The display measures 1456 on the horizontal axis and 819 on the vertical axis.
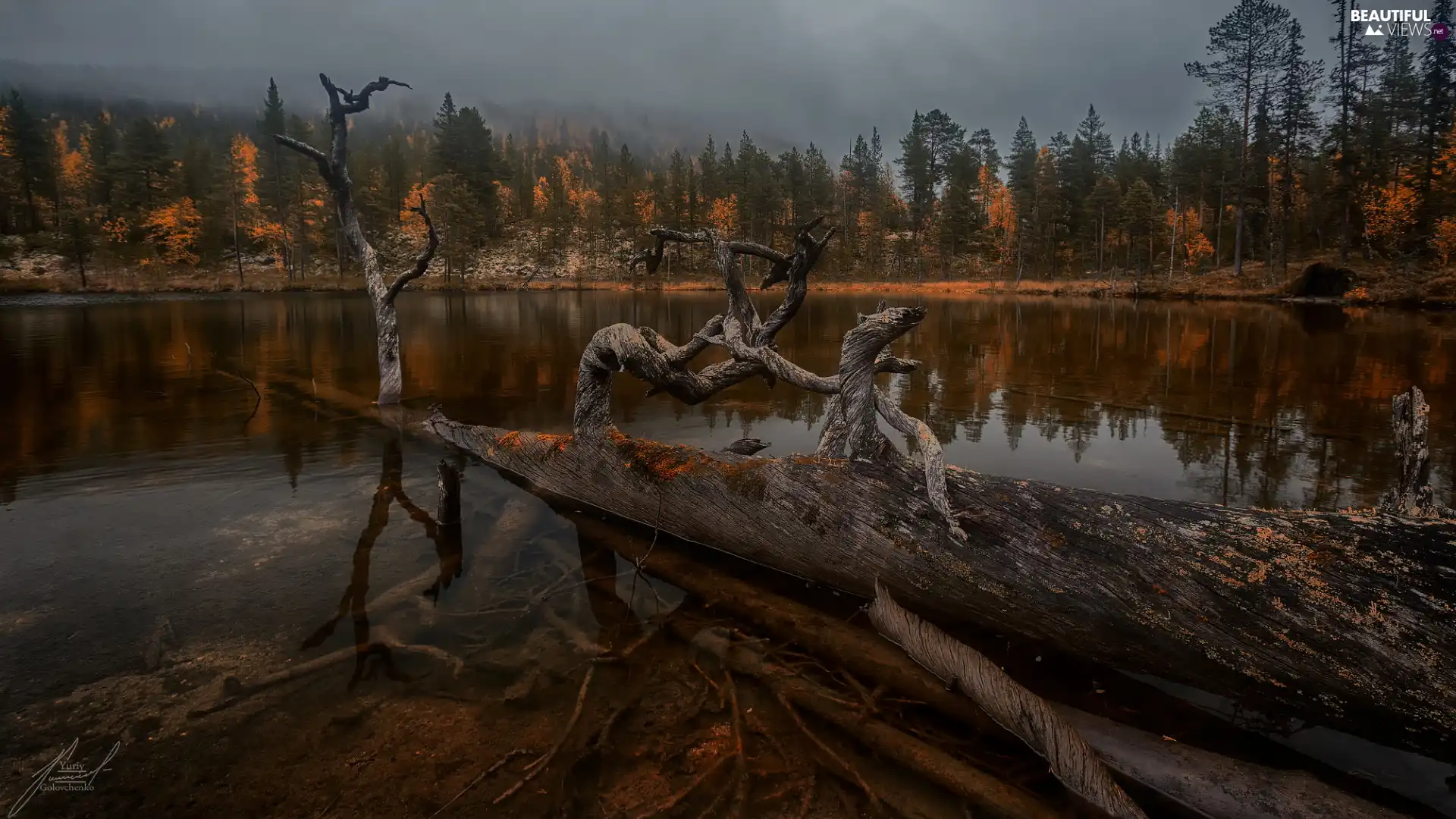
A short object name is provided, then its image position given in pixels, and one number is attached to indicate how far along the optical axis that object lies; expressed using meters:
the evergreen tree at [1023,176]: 73.25
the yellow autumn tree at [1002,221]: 84.64
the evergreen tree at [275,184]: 73.50
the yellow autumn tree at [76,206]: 57.19
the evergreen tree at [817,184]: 90.06
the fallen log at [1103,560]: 3.78
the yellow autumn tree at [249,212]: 71.94
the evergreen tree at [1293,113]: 48.03
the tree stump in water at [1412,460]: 5.12
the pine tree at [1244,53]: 47.16
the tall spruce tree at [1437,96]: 48.88
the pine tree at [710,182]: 97.56
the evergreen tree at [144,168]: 71.12
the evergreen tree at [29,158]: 68.56
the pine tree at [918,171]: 85.56
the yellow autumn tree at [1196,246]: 70.00
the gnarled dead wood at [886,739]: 3.84
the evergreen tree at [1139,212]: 63.59
